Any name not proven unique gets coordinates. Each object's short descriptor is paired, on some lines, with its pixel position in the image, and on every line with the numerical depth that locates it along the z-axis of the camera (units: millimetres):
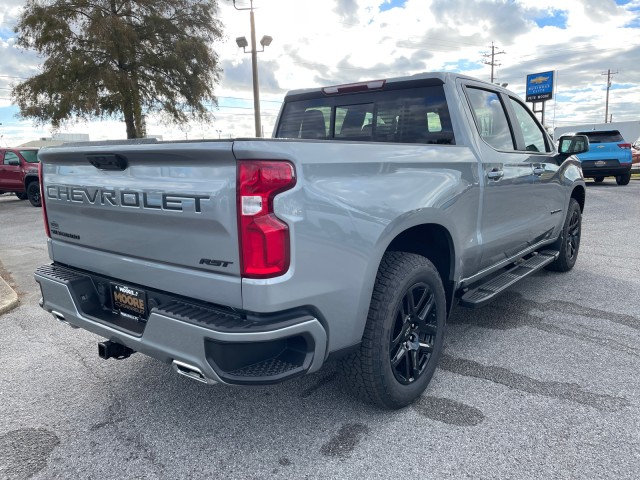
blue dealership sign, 46625
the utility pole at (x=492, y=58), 58969
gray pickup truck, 1999
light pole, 19953
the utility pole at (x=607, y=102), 74000
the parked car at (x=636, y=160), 24372
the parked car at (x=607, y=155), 15258
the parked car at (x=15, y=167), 16109
